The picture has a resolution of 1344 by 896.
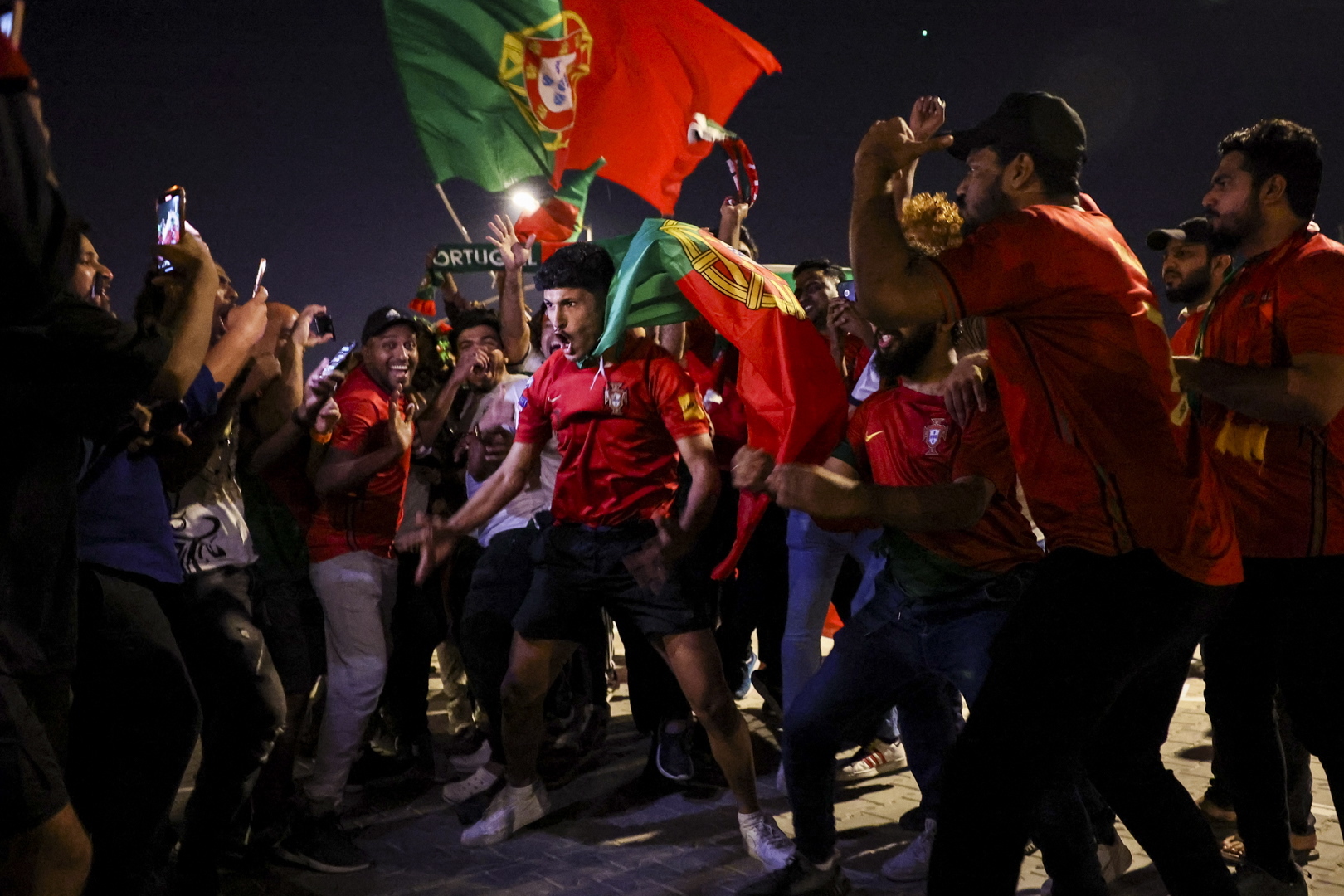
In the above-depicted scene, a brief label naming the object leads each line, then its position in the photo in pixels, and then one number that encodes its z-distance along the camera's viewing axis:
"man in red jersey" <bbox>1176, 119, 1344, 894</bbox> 3.14
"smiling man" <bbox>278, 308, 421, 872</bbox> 4.65
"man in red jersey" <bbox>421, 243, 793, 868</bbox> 4.45
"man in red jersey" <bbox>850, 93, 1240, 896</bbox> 2.35
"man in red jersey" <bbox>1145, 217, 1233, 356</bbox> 5.17
